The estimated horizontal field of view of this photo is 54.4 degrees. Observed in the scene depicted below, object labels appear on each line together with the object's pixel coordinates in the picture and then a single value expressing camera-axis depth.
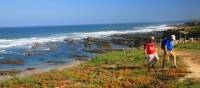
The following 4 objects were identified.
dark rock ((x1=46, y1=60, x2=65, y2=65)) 17.31
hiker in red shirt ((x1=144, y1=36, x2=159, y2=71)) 10.00
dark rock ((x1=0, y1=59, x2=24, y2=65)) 18.62
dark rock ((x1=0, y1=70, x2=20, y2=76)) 13.79
